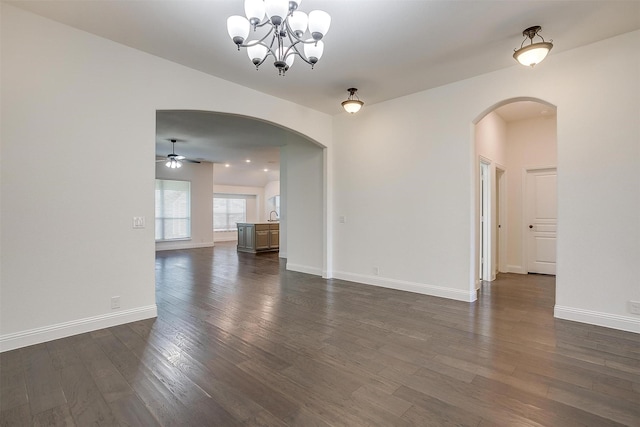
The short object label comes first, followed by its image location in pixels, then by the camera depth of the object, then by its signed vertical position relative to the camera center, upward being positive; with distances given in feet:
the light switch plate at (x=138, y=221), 11.09 -0.31
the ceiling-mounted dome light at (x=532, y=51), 9.21 +5.09
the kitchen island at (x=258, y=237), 30.72 -2.47
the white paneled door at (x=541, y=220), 18.97 -0.40
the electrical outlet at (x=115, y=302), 10.61 -3.17
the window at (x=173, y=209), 32.91 +0.47
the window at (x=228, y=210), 44.01 +0.44
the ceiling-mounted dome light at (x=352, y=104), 14.12 +5.18
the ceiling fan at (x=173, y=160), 26.11 +4.72
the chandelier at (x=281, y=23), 6.80 +4.60
